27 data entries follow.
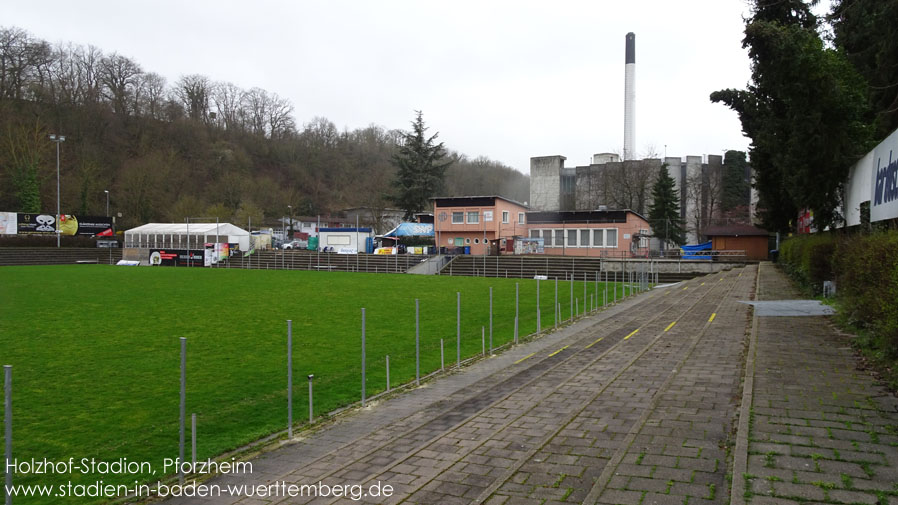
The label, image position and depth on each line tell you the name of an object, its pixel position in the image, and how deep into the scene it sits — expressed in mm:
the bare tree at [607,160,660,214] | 69438
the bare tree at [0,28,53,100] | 71750
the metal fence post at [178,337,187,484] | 5289
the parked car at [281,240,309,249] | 66938
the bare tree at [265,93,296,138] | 106438
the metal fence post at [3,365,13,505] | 4152
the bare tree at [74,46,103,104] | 81625
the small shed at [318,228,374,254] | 58250
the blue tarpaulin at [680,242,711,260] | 46119
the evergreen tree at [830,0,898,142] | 16969
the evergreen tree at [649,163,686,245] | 57844
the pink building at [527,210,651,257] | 49906
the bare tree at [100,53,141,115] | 85688
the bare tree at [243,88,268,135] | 106312
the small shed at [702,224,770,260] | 45906
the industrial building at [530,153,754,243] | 71250
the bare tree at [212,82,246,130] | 103125
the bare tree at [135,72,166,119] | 89938
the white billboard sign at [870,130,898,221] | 10711
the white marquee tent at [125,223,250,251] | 58188
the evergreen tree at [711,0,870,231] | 14797
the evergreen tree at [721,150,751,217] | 73188
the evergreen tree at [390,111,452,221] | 68062
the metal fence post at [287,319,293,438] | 6520
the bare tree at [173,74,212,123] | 99812
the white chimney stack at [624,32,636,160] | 80625
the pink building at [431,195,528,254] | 53281
